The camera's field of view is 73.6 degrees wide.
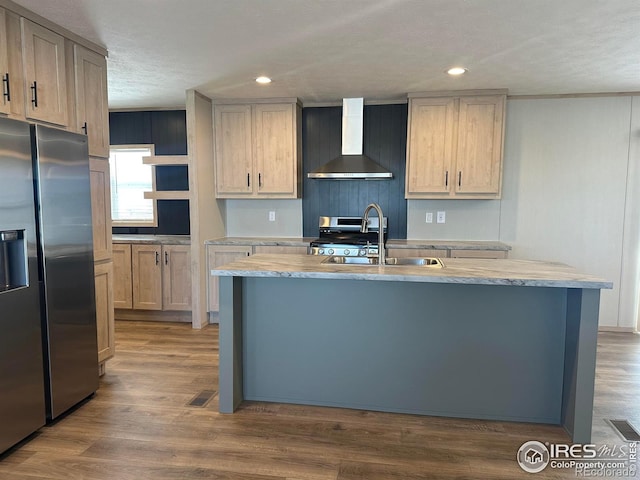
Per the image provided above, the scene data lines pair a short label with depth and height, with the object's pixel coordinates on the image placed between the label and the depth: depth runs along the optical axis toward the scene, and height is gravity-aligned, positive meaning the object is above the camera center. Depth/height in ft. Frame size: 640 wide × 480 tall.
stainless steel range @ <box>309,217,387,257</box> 13.98 -1.04
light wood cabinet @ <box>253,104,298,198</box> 15.11 +2.18
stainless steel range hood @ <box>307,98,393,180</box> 14.78 +1.75
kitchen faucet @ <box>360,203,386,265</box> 9.15 -0.79
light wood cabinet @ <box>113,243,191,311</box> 15.05 -2.41
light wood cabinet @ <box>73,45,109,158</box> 9.59 +2.52
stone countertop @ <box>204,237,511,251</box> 13.89 -1.14
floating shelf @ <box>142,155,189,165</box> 15.37 +1.71
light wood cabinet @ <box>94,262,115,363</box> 10.25 -2.53
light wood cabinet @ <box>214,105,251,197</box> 15.25 +2.12
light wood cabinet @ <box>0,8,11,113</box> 7.67 +2.48
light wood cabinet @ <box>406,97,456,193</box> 14.23 +2.21
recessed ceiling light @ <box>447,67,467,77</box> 11.68 +3.87
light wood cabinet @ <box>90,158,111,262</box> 10.09 -0.03
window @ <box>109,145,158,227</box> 16.94 +0.80
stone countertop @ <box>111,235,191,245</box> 14.89 -1.14
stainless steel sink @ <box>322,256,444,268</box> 9.75 -1.20
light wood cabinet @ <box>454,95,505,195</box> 13.97 +2.22
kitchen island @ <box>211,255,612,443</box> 8.18 -2.65
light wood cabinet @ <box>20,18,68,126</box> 8.24 +2.67
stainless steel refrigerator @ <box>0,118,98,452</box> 7.12 -1.32
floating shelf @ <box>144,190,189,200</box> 15.38 +0.44
